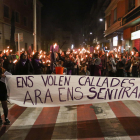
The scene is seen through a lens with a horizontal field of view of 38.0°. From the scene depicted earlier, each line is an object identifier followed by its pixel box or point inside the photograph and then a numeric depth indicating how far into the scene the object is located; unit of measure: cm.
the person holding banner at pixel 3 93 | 499
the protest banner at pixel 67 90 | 506
